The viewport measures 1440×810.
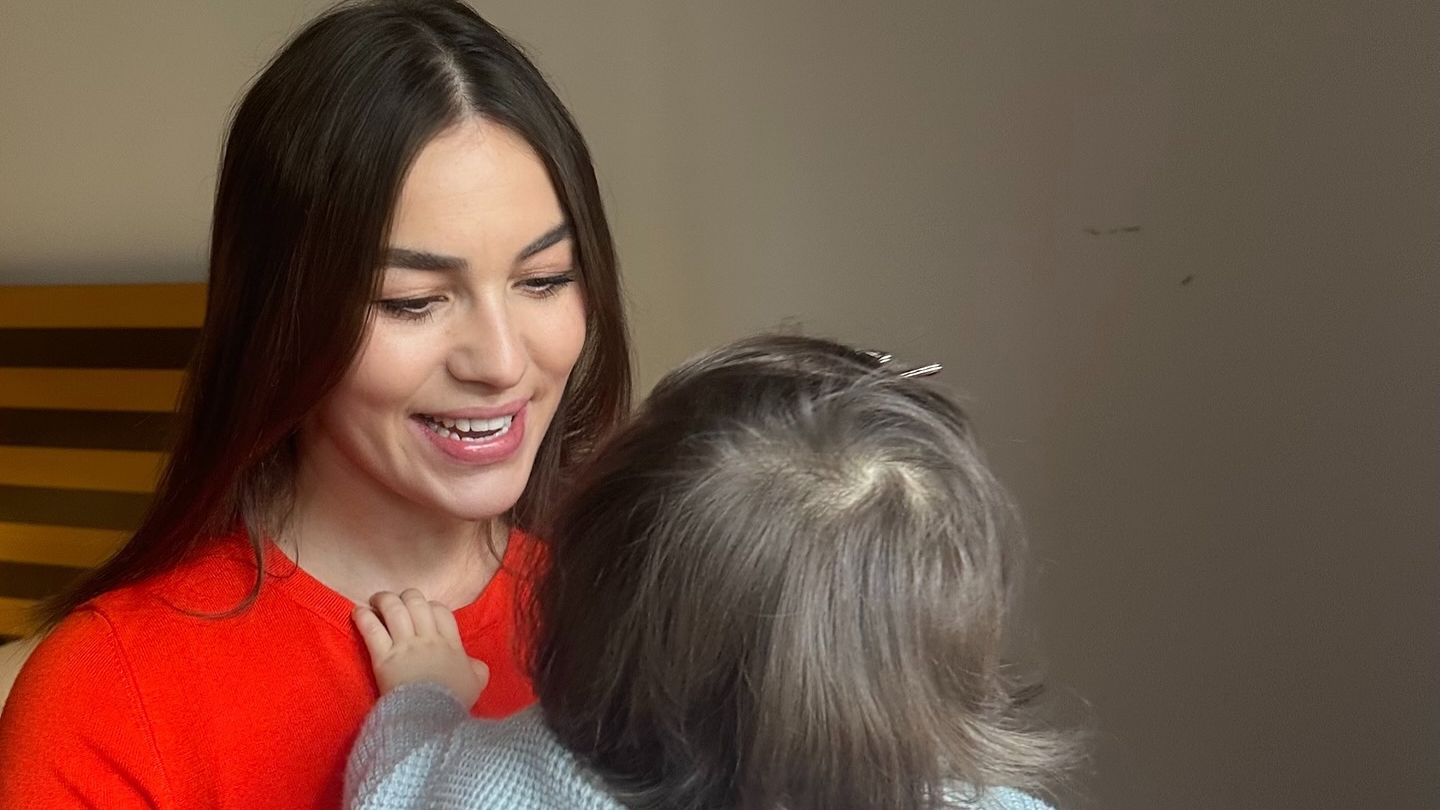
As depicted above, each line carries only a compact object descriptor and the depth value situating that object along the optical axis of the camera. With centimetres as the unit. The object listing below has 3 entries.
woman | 80
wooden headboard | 196
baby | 63
